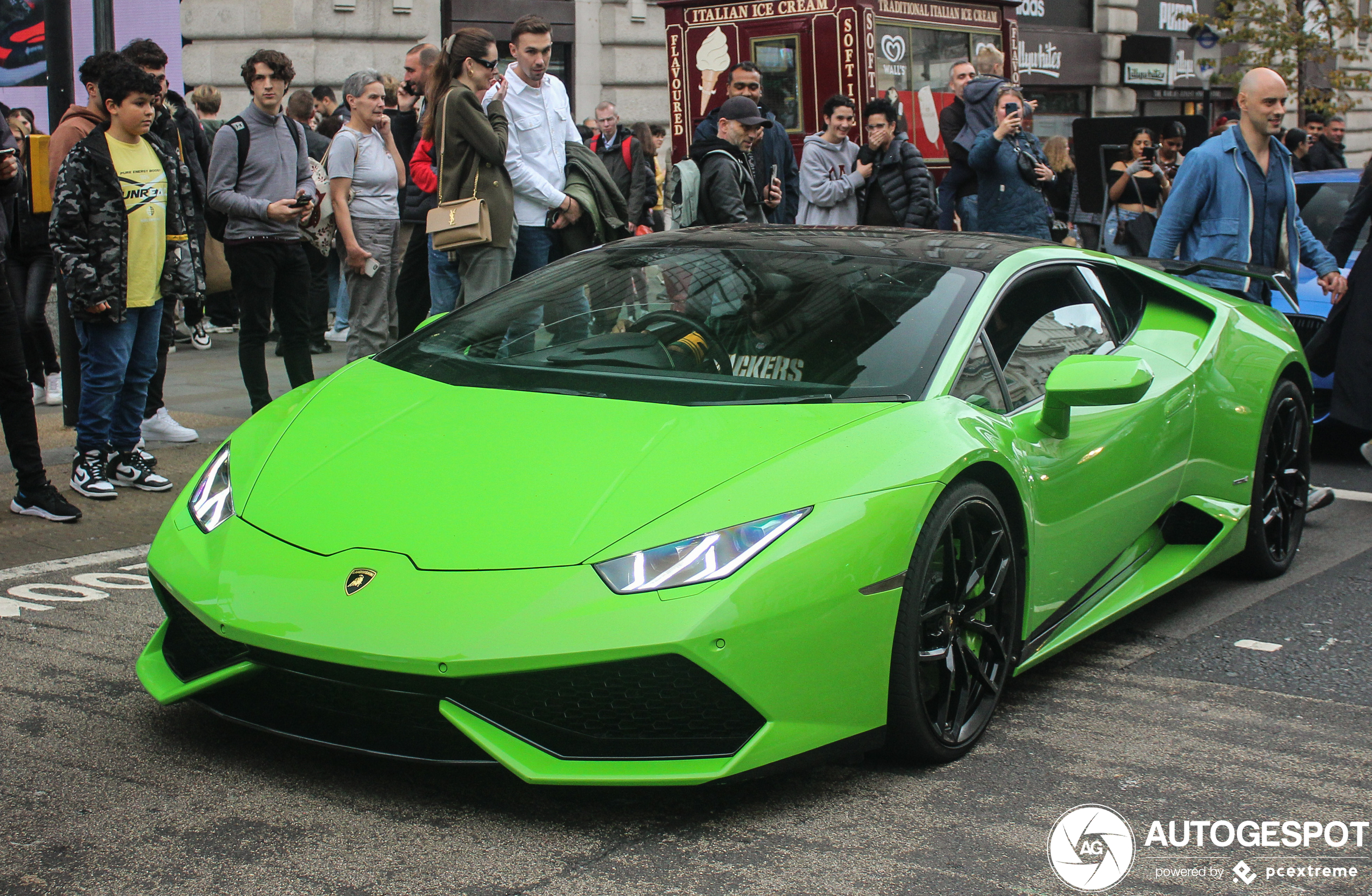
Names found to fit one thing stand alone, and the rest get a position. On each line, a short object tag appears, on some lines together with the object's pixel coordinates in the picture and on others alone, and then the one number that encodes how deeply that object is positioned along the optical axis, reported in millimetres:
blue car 9203
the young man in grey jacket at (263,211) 7168
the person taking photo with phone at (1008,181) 8844
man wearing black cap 7949
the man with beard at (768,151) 8719
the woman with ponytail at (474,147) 7066
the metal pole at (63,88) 7156
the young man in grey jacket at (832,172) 8938
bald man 6891
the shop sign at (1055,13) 25125
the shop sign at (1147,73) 26312
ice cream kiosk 13297
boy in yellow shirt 5969
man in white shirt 7379
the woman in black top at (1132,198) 12141
